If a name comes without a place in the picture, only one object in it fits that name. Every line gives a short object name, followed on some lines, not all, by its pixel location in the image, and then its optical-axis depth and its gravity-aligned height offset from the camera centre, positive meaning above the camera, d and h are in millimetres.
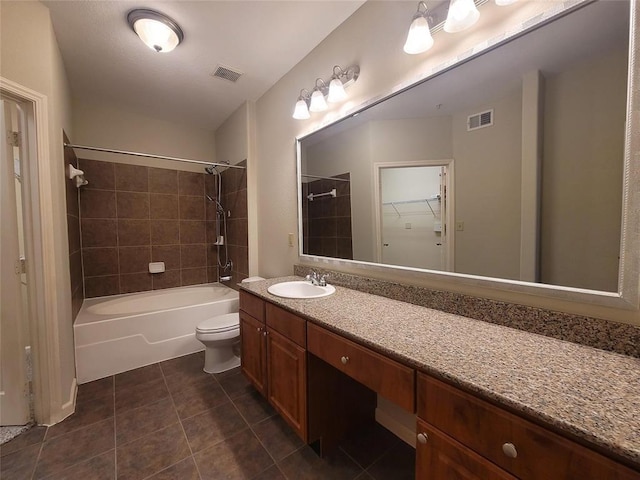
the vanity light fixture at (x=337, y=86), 1641 +899
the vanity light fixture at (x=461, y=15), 1037 +849
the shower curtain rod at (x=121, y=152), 2054 +714
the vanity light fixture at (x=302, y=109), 1906 +879
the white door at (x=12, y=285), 1521 -300
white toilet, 2092 -887
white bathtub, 2068 -847
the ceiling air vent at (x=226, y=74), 2146 +1326
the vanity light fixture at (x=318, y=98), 1778 +894
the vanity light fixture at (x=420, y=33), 1169 +877
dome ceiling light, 1589 +1285
